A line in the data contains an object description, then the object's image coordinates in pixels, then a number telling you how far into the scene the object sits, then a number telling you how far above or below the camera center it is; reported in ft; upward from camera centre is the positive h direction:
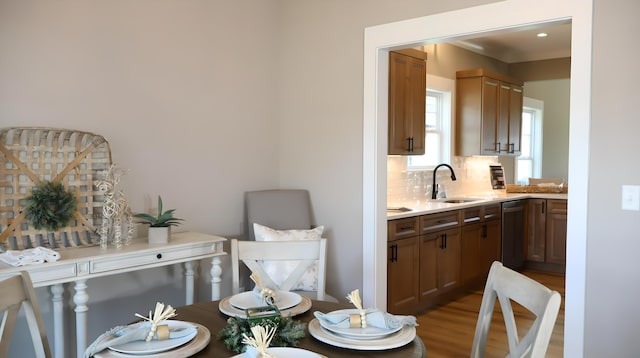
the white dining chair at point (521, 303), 4.81 -1.57
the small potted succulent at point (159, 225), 9.61 -1.30
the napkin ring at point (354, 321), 5.71 -1.81
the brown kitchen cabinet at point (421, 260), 13.30 -2.89
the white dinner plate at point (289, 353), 4.84 -1.85
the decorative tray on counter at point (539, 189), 20.71 -1.34
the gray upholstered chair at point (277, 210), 12.17 -1.29
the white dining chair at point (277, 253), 8.16 -1.53
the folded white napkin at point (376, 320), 5.67 -1.81
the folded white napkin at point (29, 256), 7.70 -1.50
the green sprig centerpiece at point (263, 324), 5.29 -1.84
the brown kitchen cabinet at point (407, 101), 14.71 +1.57
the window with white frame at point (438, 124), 18.39 +1.11
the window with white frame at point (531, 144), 26.43 +0.57
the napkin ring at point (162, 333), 5.31 -1.80
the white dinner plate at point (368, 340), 5.27 -1.91
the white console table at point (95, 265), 7.88 -1.80
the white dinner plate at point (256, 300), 6.59 -1.88
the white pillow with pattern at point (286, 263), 10.85 -2.27
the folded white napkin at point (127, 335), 5.02 -1.82
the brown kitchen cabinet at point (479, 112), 18.88 +1.58
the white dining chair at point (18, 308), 5.48 -1.66
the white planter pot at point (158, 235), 9.61 -1.46
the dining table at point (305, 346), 5.19 -1.97
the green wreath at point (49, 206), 8.54 -0.84
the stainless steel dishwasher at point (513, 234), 18.58 -2.88
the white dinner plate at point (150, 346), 4.99 -1.87
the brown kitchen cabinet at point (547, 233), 19.38 -2.94
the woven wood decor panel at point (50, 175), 8.59 -0.33
